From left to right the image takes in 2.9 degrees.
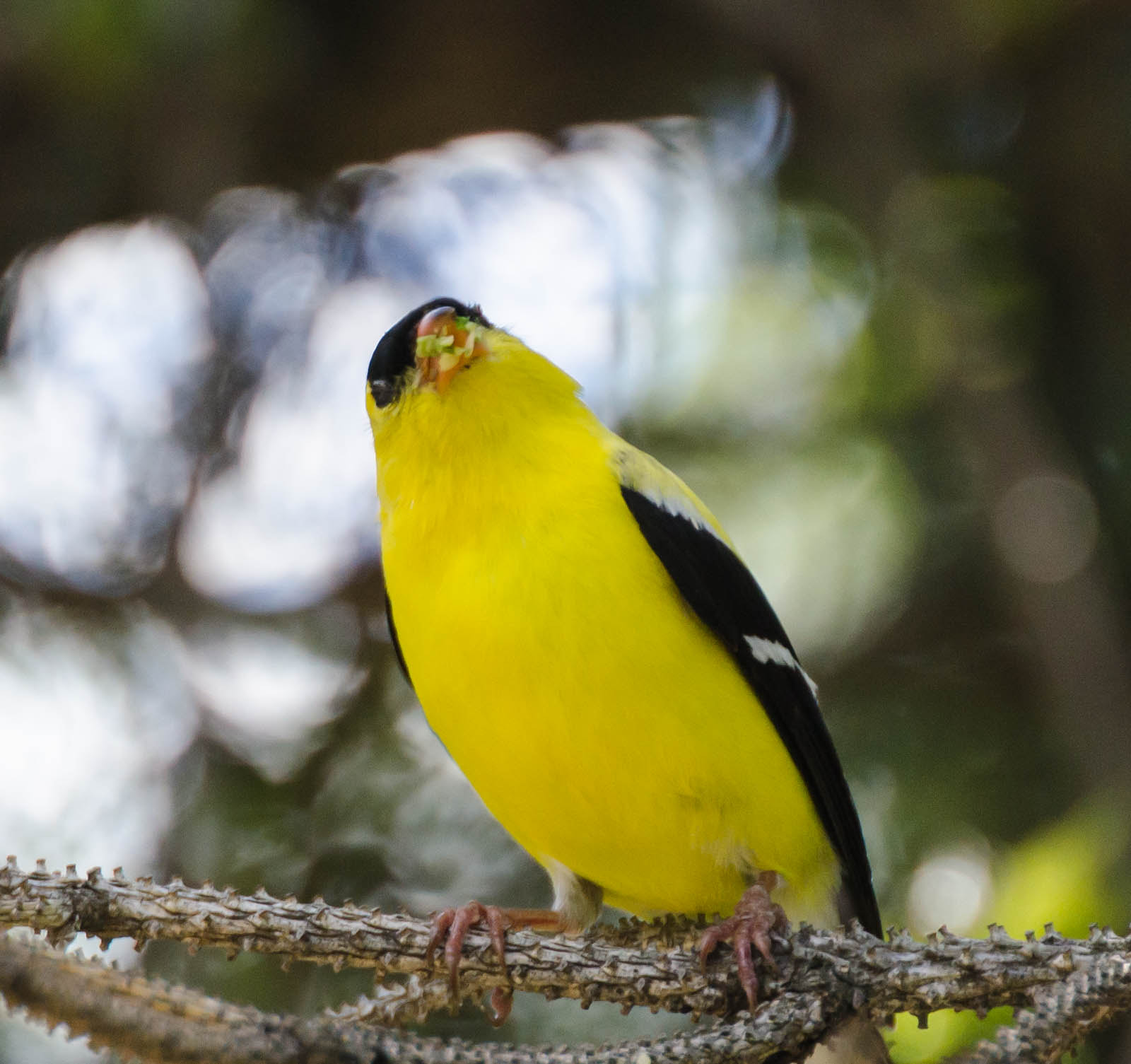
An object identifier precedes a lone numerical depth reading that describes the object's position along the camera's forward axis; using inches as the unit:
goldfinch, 106.3
